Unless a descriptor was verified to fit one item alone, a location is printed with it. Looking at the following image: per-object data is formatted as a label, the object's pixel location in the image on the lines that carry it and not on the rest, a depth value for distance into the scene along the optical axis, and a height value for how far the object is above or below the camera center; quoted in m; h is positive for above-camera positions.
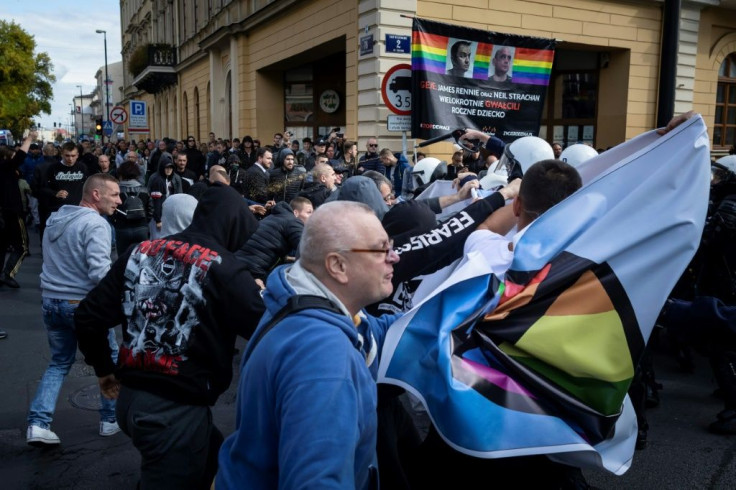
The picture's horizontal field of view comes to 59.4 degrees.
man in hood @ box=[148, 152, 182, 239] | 8.97 -0.24
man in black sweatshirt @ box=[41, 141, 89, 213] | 9.46 -0.22
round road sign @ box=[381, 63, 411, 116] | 10.09 +1.30
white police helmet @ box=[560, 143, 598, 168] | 4.58 +0.13
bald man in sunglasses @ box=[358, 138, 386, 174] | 10.51 +0.17
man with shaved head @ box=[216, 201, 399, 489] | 1.50 -0.50
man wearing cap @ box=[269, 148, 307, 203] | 8.39 -0.12
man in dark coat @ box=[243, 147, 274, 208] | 8.73 -0.23
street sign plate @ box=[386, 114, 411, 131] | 10.21 +0.75
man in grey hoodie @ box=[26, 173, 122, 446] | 4.23 -0.73
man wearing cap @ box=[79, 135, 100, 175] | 12.86 +0.11
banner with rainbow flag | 10.66 +1.63
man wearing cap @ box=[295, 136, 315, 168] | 12.25 +0.28
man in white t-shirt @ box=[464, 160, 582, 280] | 2.55 -0.09
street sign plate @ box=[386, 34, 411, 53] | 11.62 +2.30
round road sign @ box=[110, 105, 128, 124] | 21.94 +1.75
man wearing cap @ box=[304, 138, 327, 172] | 11.71 +0.27
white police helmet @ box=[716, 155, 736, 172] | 6.92 +0.13
